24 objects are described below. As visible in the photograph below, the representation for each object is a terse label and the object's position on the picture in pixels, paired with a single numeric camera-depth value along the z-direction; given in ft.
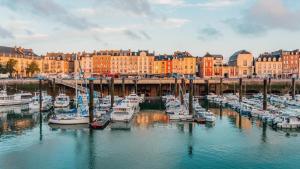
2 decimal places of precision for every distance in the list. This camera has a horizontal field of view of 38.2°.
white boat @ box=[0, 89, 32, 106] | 315.58
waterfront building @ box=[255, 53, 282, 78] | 553.23
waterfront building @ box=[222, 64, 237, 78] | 553.68
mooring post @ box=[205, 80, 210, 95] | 397.88
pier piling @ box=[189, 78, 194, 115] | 236.22
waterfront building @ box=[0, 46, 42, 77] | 534.65
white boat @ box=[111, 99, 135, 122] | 225.97
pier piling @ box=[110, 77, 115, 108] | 282.85
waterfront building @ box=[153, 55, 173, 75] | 567.18
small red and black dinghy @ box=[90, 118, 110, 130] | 203.21
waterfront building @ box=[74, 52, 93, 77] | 574.15
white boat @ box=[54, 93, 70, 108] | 302.04
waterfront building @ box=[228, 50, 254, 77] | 554.05
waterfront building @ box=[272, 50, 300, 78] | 543.39
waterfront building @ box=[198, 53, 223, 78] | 555.00
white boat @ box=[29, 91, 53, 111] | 288.10
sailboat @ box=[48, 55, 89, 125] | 214.73
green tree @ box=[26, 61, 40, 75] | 524.11
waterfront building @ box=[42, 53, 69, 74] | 614.75
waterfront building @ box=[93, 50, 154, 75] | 558.97
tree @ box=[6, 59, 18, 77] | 489.67
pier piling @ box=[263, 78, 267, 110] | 252.01
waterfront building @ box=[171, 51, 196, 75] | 565.53
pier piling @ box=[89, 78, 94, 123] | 210.14
